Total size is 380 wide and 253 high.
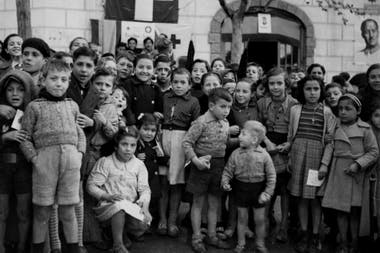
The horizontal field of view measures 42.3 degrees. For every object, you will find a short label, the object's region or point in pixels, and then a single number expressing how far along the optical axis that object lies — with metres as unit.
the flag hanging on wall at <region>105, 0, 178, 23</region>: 11.49
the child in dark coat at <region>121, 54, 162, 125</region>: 5.12
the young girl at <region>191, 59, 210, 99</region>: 5.71
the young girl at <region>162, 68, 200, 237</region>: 4.97
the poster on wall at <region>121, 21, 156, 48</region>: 11.27
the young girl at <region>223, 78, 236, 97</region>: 5.29
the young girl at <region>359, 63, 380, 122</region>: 5.09
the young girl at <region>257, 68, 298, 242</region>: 5.04
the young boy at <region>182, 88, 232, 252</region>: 4.73
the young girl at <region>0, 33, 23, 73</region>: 6.09
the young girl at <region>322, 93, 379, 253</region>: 4.69
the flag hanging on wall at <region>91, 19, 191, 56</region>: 11.31
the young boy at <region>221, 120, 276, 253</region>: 4.66
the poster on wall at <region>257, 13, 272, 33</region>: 11.23
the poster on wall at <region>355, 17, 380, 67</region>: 12.39
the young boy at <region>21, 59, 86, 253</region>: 3.83
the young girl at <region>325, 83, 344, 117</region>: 5.31
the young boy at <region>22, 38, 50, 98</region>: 4.35
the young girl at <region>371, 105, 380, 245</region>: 4.70
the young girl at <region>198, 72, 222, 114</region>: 5.27
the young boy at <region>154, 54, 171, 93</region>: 5.42
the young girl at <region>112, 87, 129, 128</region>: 4.74
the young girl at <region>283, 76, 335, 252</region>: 4.84
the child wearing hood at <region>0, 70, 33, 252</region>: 3.91
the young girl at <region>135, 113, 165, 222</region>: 4.87
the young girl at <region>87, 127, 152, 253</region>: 4.38
